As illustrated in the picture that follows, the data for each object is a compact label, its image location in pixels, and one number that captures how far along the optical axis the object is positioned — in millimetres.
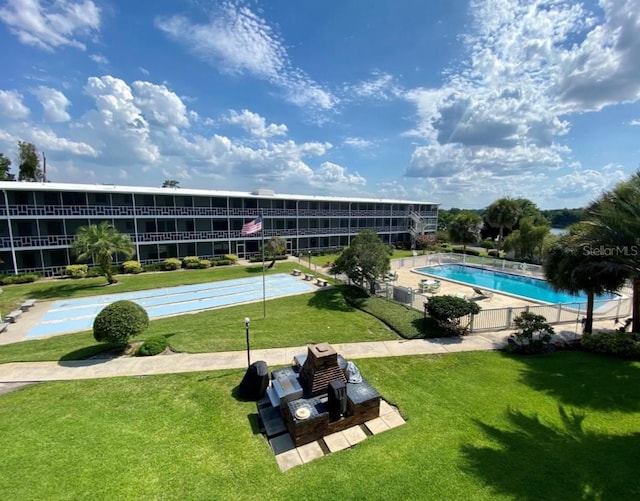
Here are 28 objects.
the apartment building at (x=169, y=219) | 25812
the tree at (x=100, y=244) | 22031
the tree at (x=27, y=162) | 43594
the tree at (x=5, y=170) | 43762
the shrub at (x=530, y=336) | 12281
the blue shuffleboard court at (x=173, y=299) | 16500
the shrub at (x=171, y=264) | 29641
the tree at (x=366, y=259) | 19406
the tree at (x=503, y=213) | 40562
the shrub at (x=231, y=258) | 33156
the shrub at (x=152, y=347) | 11523
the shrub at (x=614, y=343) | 11367
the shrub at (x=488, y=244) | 49219
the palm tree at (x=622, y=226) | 9414
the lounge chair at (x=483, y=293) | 20905
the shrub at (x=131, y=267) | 27812
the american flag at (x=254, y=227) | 18547
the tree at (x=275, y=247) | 31511
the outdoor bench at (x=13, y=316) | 16375
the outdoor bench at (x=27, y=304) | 18188
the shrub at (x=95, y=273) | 26844
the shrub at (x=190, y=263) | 30672
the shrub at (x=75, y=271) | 26188
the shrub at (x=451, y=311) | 13656
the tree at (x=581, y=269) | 11781
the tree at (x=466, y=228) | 39031
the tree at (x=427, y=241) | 44359
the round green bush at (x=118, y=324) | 11273
